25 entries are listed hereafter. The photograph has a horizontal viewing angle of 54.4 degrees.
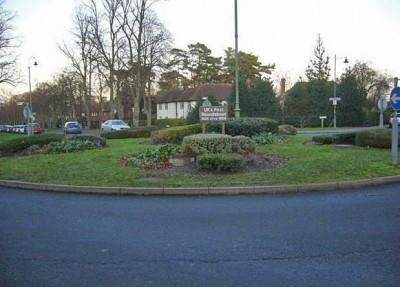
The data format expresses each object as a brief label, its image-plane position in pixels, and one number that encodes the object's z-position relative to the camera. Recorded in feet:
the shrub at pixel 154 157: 41.78
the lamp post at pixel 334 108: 143.54
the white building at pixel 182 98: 221.05
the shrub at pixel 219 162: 36.11
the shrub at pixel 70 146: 57.62
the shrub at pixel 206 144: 41.60
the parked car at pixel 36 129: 170.40
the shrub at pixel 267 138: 56.34
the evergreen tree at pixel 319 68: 195.21
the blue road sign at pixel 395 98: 37.56
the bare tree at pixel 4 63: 130.31
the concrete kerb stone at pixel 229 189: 29.76
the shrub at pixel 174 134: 61.21
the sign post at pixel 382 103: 76.38
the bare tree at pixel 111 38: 149.69
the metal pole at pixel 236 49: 66.13
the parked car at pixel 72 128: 137.47
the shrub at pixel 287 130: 75.84
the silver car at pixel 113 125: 144.66
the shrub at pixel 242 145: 43.27
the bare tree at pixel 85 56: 161.99
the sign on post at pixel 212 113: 49.52
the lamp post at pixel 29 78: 135.05
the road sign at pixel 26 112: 114.01
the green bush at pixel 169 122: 177.10
